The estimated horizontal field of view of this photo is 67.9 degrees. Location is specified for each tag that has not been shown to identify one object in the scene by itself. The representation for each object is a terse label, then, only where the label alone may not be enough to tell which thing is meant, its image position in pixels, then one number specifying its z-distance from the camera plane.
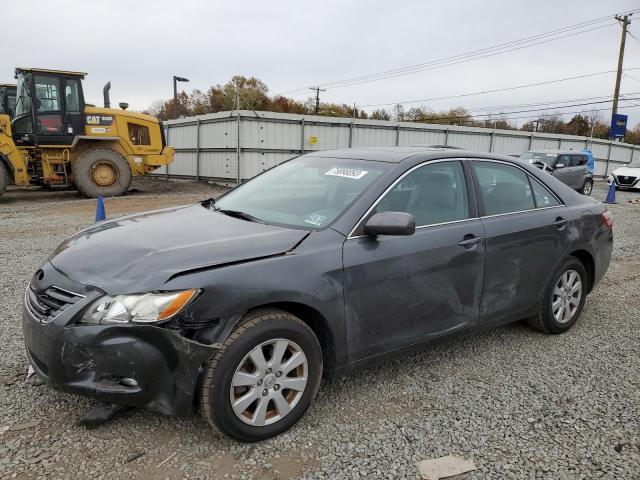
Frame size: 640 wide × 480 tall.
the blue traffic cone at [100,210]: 7.87
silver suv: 17.62
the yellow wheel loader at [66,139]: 12.43
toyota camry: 2.32
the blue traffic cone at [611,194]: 16.28
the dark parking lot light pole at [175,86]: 25.99
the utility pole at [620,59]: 31.56
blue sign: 31.75
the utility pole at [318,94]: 58.66
